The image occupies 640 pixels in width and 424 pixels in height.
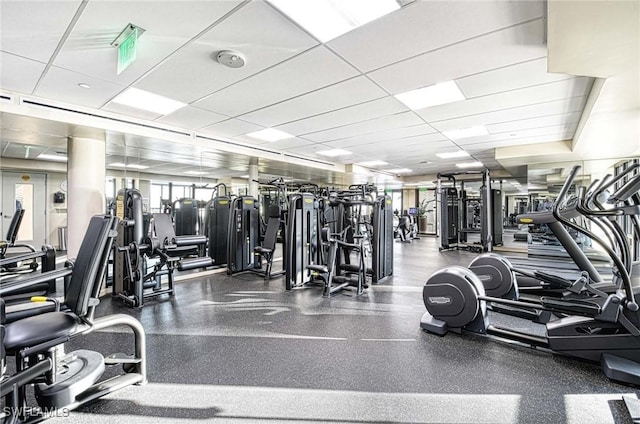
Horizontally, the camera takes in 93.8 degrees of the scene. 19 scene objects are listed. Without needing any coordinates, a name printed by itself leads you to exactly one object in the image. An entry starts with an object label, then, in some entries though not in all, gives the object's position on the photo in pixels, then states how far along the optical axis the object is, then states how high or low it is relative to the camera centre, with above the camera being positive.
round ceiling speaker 2.67 +1.45
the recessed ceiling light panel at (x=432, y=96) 3.51 +1.49
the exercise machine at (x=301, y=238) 4.73 -0.38
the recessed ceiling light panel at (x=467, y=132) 5.24 +1.50
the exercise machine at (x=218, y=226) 6.38 -0.22
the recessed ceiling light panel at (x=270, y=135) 5.46 +1.54
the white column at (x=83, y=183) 4.46 +0.51
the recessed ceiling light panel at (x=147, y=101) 3.64 +1.50
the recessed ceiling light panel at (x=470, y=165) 9.05 +1.54
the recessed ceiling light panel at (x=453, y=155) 7.43 +1.53
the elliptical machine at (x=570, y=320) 2.18 -0.90
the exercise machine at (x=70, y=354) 1.54 -0.79
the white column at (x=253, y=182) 7.74 +0.87
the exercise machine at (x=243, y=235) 5.80 -0.40
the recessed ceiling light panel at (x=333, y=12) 2.04 +1.45
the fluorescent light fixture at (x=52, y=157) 7.24 +1.50
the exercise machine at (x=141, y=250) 3.90 -0.47
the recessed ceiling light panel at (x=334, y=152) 7.35 +1.57
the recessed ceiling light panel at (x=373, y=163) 8.75 +1.57
